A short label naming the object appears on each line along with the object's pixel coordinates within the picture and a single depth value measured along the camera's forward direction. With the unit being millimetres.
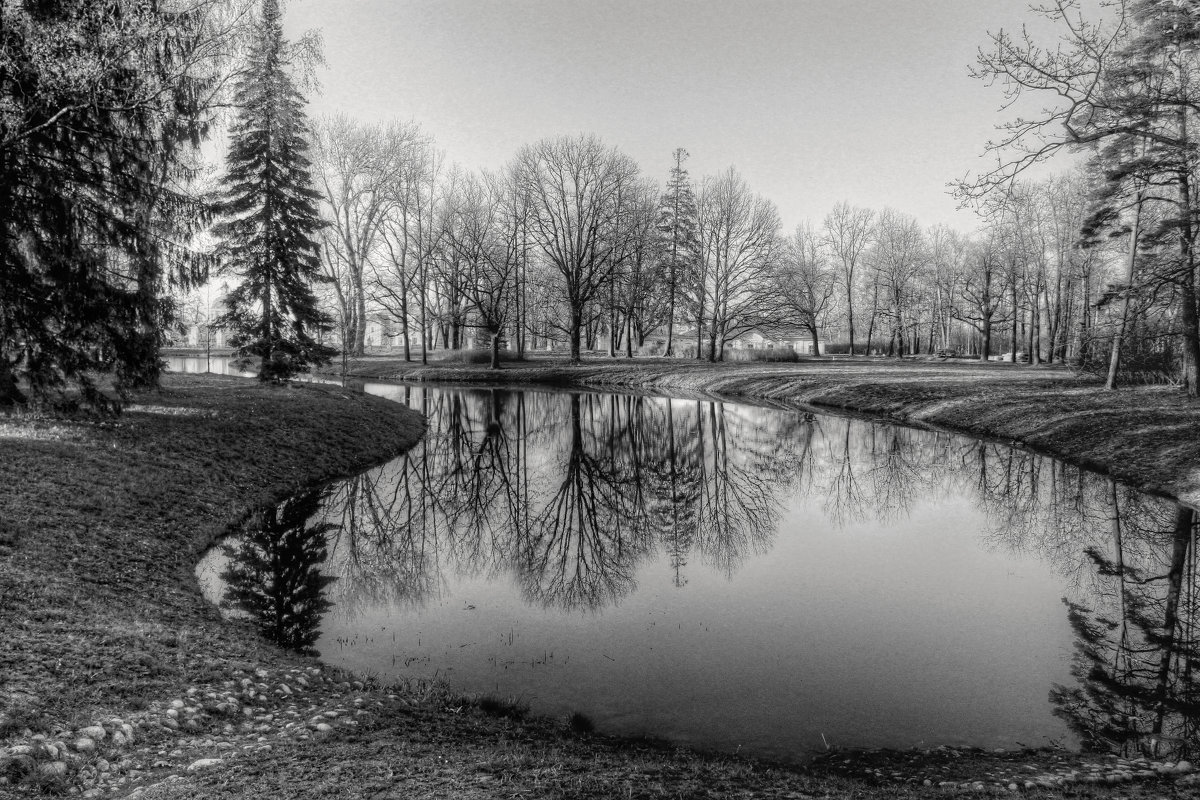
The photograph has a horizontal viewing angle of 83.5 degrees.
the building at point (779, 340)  74962
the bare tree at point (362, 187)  44500
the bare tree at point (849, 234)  64812
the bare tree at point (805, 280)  53688
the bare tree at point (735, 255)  48750
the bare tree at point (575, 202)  46500
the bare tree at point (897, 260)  61688
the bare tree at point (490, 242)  47344
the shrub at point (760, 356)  53688
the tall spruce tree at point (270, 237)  23531
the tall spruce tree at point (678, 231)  51688
